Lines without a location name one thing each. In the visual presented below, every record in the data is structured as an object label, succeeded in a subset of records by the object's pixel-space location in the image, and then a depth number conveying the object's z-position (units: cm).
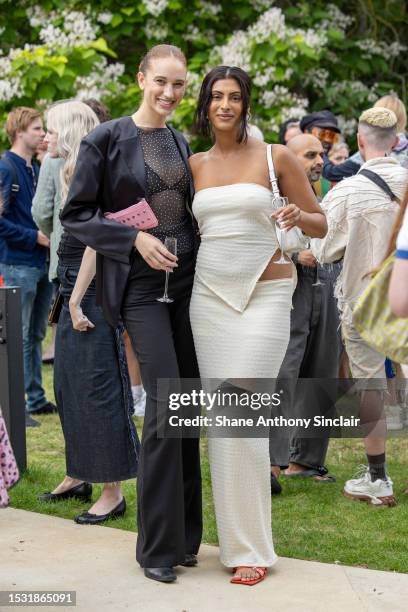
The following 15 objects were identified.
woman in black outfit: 439
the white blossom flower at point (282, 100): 1177
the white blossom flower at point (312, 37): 1170
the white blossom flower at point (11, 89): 1145
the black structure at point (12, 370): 617
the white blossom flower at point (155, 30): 1230
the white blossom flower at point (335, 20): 1258
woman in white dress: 441
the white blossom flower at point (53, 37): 1164
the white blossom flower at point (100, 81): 1155
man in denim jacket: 802
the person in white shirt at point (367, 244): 562
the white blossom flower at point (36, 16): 1243
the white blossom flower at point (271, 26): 1170
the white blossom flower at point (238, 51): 1184
